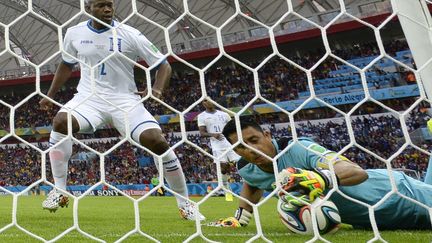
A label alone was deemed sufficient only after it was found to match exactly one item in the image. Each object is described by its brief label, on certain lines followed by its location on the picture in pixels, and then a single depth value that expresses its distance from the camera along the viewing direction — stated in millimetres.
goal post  1866
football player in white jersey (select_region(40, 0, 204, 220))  3291
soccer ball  2258
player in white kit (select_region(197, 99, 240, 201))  7406
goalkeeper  2135
